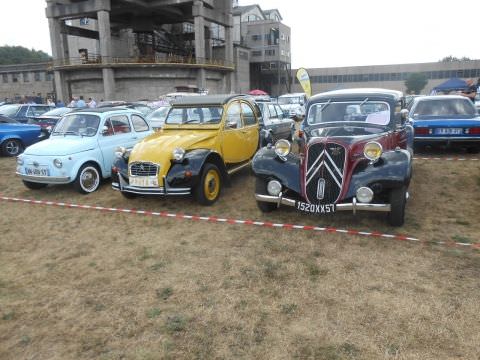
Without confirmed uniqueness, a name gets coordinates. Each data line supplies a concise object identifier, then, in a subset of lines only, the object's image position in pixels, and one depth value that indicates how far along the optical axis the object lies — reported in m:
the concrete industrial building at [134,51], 36.94
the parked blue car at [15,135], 12.57
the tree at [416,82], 62.30
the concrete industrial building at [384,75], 62.74
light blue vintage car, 7.62
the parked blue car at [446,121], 9.64
